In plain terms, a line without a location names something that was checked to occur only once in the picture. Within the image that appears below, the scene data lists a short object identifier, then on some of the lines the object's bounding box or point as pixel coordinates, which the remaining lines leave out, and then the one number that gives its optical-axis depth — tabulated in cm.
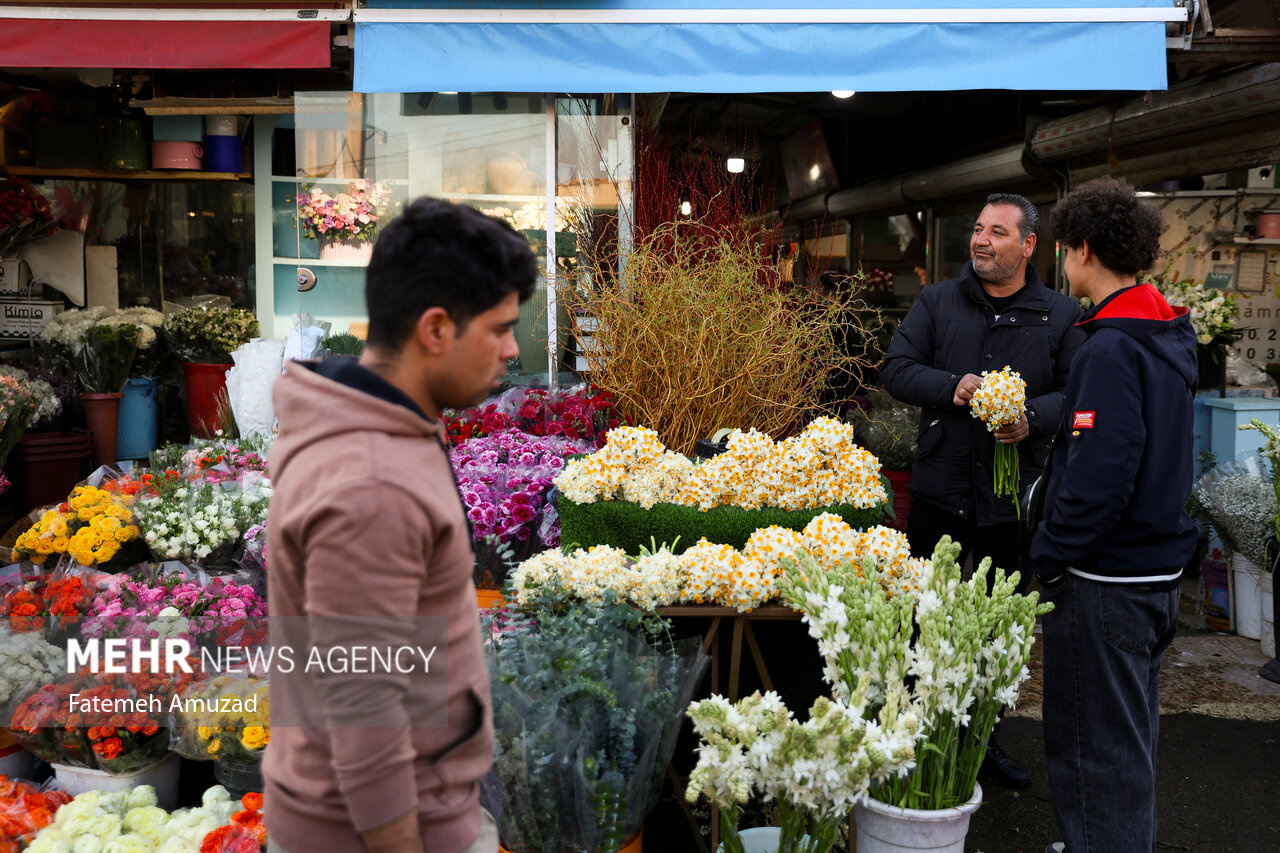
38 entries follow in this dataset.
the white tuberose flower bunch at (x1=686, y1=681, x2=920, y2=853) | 200
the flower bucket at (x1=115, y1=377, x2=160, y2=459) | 638
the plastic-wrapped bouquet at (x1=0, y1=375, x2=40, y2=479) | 482
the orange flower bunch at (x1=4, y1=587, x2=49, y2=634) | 310
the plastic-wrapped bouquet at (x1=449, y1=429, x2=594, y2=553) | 353
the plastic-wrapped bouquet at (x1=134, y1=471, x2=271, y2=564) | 368
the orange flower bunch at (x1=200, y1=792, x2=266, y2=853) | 244
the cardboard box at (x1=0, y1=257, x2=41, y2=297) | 688
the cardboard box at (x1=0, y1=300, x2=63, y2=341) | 692
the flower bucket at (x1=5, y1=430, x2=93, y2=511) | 573
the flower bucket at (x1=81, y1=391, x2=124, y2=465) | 606
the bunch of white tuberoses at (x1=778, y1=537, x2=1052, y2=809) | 231
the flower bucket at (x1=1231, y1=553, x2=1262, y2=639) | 496
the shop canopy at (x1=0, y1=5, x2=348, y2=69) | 455
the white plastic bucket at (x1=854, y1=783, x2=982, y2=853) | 235
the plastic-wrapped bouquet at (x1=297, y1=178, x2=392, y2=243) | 555
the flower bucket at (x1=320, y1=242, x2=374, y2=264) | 567
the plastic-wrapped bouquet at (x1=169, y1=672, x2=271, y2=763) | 273
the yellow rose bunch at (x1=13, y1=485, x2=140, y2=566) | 366
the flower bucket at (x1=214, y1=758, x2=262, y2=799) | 278
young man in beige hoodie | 123
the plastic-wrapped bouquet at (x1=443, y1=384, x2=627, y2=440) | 435
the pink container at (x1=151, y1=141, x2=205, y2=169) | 622
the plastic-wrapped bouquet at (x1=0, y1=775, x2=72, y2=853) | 256
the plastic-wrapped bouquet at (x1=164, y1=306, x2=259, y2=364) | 614
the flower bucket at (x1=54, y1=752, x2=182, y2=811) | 282
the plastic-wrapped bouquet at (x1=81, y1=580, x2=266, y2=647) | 301
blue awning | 465
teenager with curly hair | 250
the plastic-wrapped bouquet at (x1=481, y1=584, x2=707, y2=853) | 226
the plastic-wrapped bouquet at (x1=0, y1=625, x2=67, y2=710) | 288
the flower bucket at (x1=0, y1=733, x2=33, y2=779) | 300
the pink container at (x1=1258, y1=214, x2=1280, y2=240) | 643
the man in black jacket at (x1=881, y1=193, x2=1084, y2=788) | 344
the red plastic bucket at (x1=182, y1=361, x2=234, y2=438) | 619
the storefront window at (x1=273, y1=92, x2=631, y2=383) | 546
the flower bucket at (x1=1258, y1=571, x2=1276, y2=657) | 484
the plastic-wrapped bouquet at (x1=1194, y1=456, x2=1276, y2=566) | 470
